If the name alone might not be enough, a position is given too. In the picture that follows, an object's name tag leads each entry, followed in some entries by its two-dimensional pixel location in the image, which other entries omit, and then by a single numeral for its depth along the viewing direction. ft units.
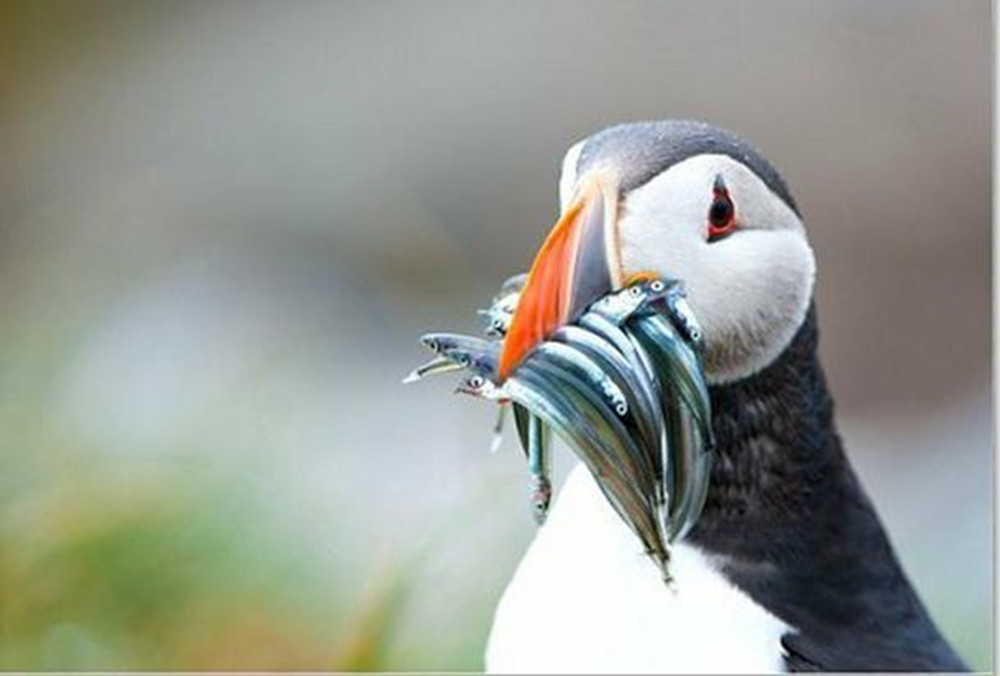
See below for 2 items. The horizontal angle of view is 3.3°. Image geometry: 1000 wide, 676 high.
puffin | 12.62
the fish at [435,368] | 12.71
